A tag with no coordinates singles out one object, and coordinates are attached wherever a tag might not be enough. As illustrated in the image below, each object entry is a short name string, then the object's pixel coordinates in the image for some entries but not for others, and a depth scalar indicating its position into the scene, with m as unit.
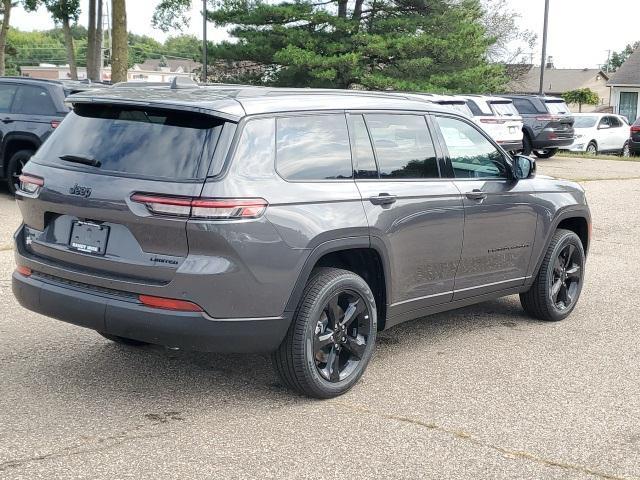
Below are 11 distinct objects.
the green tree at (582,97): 65.75
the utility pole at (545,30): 32.97
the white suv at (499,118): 19.77
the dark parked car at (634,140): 29.89
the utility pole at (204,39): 30.23
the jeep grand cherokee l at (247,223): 4.38
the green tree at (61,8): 30.34
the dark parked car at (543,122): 23.80
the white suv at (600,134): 29.27
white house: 58.79
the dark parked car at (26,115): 12.16
